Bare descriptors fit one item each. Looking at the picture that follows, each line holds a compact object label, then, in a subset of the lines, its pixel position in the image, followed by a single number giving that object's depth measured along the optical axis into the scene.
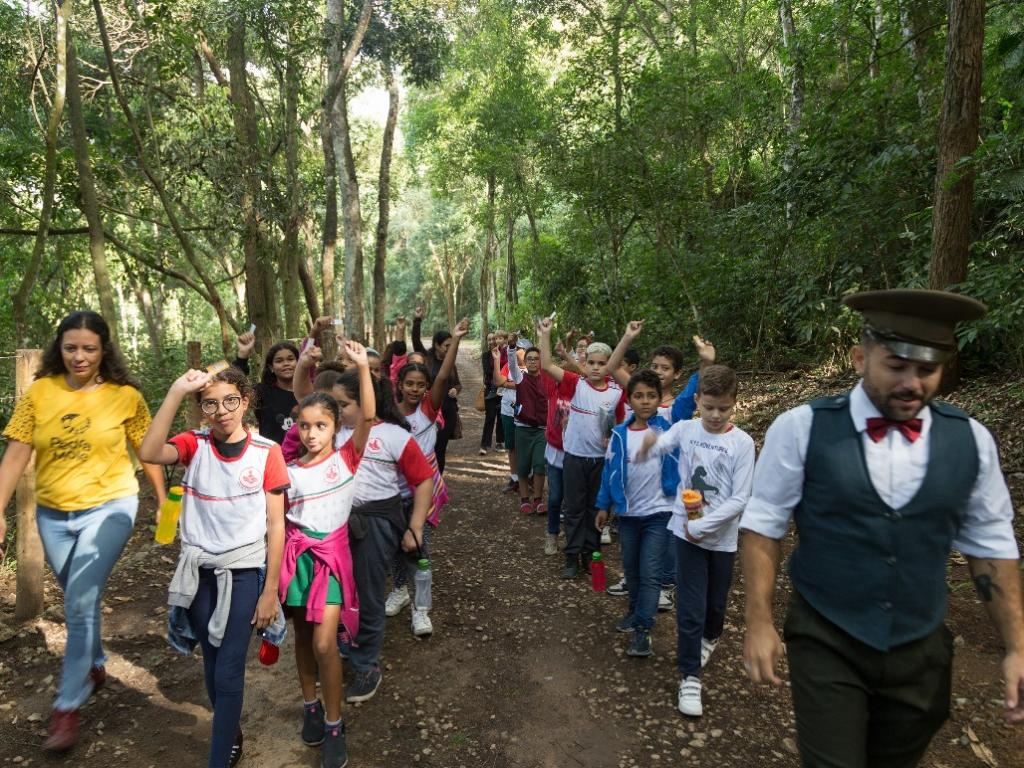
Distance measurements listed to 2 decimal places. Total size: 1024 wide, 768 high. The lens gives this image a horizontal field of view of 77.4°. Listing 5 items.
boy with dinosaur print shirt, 3.54
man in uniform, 1.95
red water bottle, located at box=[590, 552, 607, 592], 5.02
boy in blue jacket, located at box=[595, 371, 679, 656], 4.10
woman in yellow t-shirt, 3.31
